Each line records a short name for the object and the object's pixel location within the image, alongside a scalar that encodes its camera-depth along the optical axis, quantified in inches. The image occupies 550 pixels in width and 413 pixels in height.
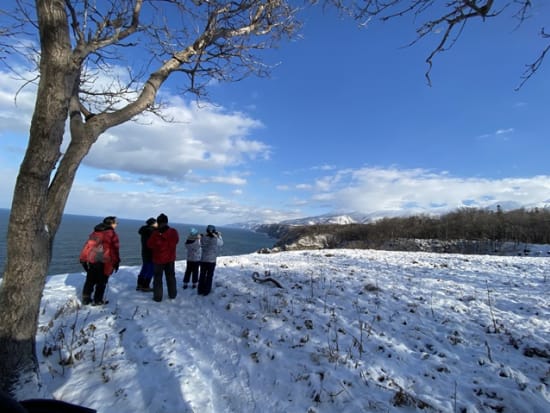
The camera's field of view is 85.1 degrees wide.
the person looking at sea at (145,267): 322.7
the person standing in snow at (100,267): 267.7
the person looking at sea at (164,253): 295.4
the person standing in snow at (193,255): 337.7
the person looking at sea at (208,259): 315.3
